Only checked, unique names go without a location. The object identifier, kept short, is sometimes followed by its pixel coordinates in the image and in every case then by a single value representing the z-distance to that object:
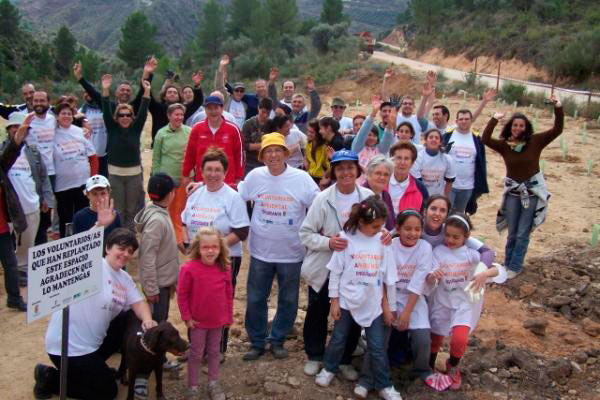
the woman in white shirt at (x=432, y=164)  5.98
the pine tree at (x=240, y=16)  45.38
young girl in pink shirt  3.72
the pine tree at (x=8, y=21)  39.84
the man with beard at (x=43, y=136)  6.09
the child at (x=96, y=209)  4.28
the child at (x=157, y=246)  4.00
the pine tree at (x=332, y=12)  47.59
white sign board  2.88
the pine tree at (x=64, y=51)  39.97
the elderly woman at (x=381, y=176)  4.28
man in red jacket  5.75
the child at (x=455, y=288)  4.05
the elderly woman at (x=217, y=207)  4.21
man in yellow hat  4.32
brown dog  3.62
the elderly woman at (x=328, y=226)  4.01
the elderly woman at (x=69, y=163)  6.20
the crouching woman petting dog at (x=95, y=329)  3.86
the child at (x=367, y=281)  3.84
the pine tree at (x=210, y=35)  44.78
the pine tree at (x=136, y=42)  40.00
